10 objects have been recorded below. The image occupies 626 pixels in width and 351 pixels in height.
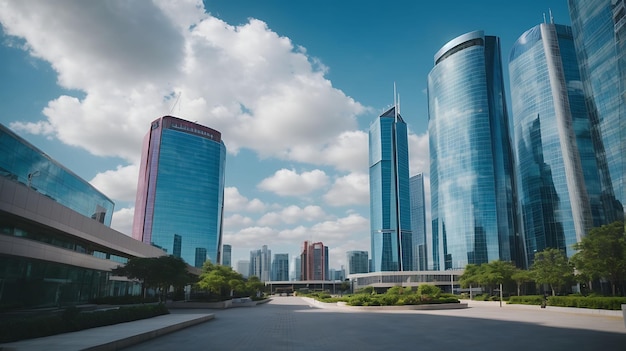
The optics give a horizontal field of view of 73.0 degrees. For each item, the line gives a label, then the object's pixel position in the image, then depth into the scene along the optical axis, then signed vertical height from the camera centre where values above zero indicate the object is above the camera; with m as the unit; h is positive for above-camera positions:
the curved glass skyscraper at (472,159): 147.88 +41.99
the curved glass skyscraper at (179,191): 145.88 +29.30
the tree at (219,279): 51.31 -0.46
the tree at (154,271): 41.47 +0.34
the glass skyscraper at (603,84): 68.19 +32.92
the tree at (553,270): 56.50 +0.96
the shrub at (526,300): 48.56 -2.71
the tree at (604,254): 42.72 +2.43
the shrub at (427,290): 56.38 -1.80
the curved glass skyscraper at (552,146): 120.50 +39.51
